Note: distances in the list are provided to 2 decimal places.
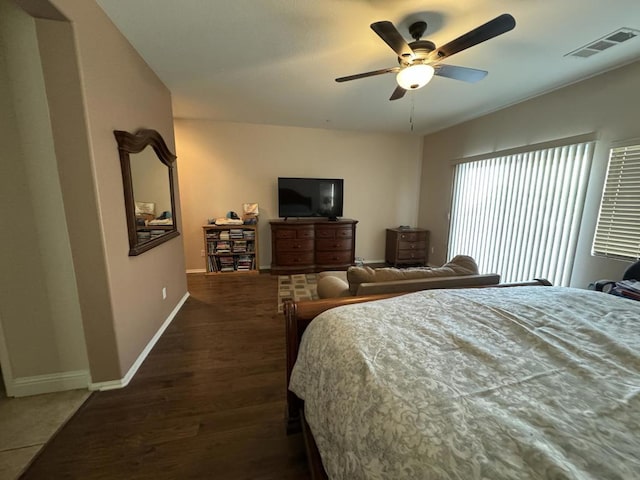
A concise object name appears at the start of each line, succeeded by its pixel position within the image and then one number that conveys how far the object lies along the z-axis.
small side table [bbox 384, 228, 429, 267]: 4.80
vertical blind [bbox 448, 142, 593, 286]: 2.72
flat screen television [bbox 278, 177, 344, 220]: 4.47
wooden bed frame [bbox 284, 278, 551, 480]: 1.31
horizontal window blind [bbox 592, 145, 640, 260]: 2.23
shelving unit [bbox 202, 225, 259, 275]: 4.25
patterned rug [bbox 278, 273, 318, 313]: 3.43
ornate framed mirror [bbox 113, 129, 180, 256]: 1.96
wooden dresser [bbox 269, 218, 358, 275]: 4.34
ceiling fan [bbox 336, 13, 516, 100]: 1.50
